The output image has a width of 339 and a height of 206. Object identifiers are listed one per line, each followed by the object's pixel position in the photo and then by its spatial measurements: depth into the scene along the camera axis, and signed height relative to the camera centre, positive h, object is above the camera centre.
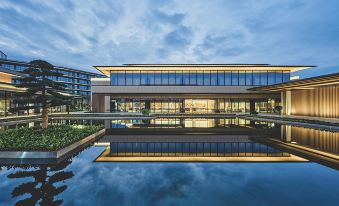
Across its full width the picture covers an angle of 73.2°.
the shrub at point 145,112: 36.65 -1.23
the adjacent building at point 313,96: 25.95 +1.34
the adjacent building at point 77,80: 99.04 +11.24
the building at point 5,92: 33.85 +1.94
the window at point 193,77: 46.09 +5.57
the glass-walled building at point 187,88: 44.31 +3.36
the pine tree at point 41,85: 16.95 +1.45
